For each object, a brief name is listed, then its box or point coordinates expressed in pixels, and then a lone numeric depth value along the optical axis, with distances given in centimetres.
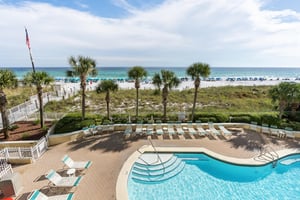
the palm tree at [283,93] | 1262
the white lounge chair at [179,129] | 1241
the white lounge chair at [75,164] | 823
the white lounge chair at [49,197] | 606
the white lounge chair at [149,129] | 1245
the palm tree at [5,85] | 1045
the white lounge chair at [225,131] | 1219
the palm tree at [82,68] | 1241
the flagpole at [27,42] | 1121
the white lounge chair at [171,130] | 1235
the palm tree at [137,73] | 1367
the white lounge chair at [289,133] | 1216
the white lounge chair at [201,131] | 1244
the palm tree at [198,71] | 1322
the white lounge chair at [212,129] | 1247
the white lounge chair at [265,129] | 1290
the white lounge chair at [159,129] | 1237
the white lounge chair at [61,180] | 695
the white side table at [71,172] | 782
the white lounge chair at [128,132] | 1235
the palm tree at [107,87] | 1357
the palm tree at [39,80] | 1181
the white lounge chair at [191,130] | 1255
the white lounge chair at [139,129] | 1253
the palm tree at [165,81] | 1336
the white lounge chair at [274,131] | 1246
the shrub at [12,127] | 1256
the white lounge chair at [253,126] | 1335
